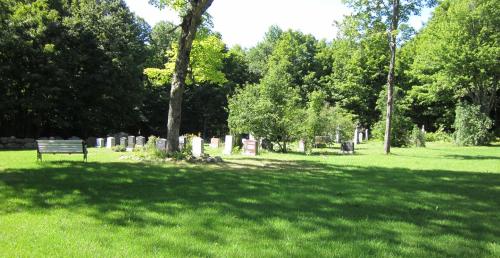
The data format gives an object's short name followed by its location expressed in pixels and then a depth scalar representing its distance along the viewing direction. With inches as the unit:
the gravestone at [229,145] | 863.7
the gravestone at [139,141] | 1021.0
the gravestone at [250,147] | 833.5
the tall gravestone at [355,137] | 1485.6
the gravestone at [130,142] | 1002.1
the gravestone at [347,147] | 960.9
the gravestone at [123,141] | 998.7
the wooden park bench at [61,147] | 531.2
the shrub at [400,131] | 1233.4
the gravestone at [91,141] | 1242.8
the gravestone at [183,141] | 809.1
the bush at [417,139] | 1250.0
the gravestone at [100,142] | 1122.9
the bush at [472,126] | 1336.1
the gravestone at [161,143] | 788.6
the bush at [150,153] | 605.0
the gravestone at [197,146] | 745.4
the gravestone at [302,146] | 974.9
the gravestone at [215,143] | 1164.3
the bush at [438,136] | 1609.3
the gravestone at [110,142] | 1057.7
